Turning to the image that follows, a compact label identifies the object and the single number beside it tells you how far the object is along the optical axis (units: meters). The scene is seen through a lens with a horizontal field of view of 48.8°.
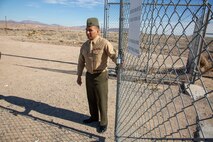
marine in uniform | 4.02
